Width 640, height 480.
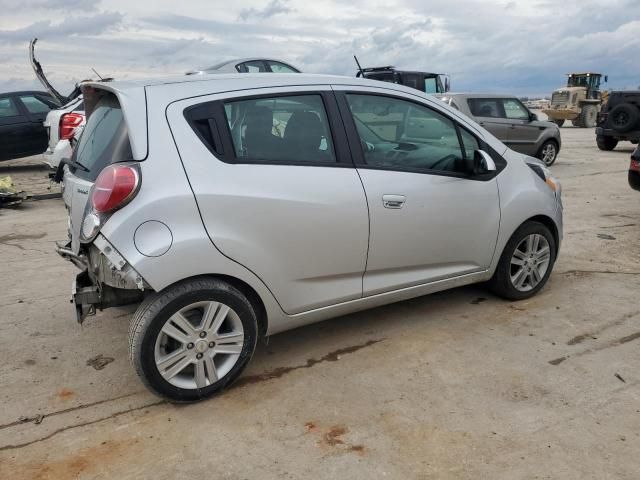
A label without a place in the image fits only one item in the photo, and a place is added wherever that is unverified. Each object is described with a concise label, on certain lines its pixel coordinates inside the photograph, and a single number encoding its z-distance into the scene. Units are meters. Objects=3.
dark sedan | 11.14
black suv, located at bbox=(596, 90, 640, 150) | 14.27
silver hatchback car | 2.73
